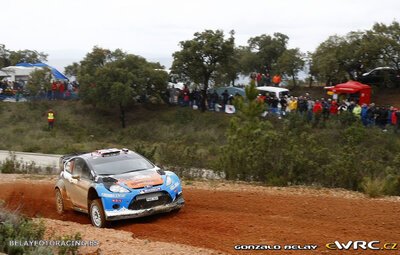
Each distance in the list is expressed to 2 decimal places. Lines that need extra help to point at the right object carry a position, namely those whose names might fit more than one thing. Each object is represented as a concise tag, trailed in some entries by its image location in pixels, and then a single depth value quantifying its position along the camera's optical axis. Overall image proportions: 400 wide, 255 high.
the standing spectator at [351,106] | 30.84
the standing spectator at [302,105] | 31.90
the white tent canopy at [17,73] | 46.97
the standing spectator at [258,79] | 40.91
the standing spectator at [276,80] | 39.17
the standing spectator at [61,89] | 46.34
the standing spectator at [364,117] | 29.41
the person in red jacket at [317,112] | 31.22
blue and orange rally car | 11.00
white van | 36.91
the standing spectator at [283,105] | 33.64
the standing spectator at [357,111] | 29.76
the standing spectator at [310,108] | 31.70
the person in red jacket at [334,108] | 31.05
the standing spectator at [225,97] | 38.28
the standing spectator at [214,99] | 39.48
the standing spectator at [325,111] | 31.45
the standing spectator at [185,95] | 41.06
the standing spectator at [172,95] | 43.31
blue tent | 47.03
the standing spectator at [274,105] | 34.22
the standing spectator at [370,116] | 29.31
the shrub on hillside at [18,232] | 8.10
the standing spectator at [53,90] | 45.78
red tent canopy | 34.56
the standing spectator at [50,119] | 41.07
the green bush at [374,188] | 13.70
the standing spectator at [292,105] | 32.56
